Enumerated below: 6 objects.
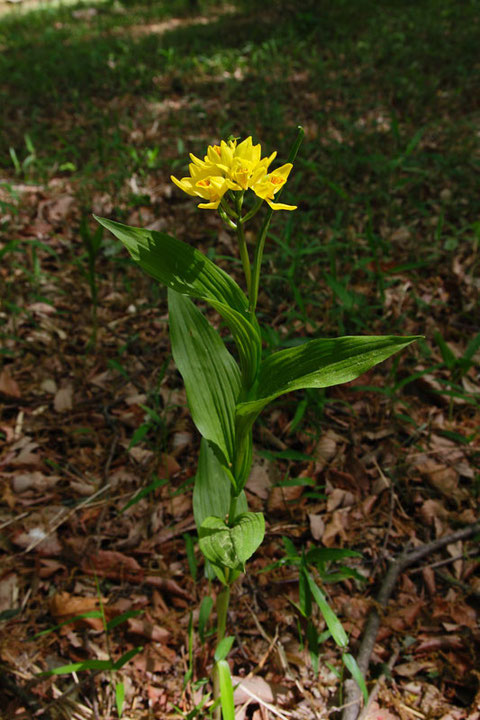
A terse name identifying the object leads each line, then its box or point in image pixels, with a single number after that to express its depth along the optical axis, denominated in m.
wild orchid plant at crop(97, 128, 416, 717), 0.57
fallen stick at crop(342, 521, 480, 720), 0.68
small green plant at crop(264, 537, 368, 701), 0.67
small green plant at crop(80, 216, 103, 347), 1.01
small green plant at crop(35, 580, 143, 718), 0.68
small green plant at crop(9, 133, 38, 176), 1.54
